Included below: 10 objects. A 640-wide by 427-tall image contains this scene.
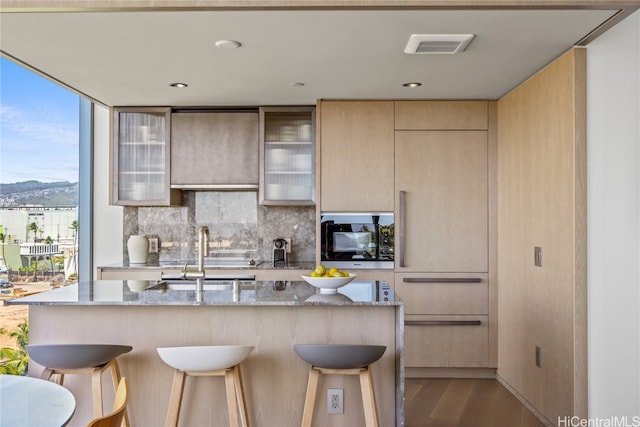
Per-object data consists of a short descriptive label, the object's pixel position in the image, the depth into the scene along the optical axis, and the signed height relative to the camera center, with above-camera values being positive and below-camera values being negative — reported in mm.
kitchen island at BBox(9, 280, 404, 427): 2727 -647
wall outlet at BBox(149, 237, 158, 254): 5066 -262
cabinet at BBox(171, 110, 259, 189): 4637 +619
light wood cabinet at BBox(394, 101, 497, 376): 4309 +26
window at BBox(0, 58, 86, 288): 4191 +344
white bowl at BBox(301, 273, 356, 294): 2828 -349
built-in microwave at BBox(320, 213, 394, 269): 4398 -185
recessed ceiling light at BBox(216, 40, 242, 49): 2924 +985
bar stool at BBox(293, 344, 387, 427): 2350 -667
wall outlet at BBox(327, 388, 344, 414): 2738 -953
